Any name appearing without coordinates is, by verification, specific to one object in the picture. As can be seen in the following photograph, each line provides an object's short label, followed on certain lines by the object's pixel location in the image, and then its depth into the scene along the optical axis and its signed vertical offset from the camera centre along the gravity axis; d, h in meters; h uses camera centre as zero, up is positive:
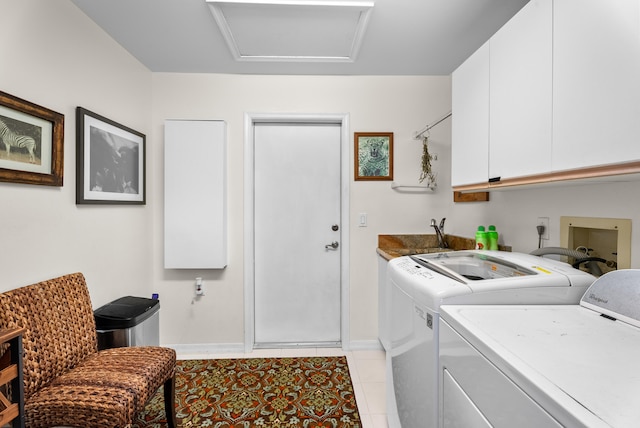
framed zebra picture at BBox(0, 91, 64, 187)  1.34 +0.30
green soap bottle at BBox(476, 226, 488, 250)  2.00 -0.18
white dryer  0.58 -0.34
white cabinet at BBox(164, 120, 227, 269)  2.47 +0.08
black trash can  1.81 -0.66
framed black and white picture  1.78 +0.30
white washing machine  1.11 -0.31
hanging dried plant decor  2.52 +0.36
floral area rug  1.82 -1.19
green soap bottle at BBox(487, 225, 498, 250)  1.97 -0.17
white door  2.73 -0.22
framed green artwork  2.65 +0.46
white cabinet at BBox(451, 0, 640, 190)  0.89 +0.41
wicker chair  1.24 -0.72
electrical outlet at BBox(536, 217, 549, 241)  1.66 -0.07
